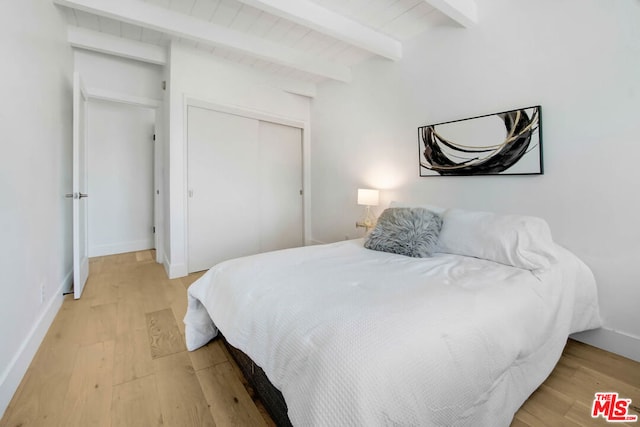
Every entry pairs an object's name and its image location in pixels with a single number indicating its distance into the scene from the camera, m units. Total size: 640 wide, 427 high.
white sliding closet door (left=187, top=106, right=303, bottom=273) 3.28
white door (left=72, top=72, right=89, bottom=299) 2.39
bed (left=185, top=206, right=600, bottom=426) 0.83
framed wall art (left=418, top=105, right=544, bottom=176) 2.02
